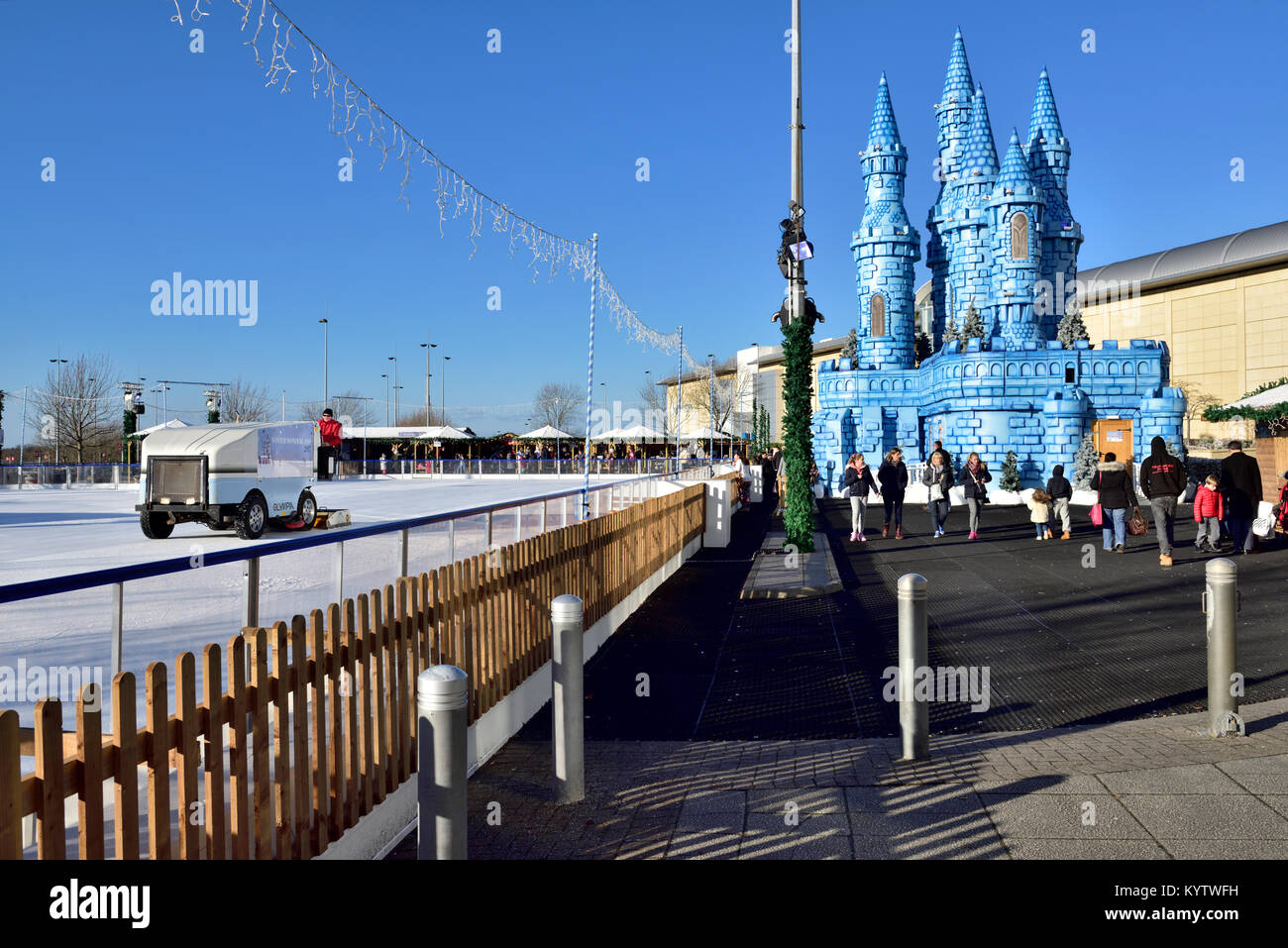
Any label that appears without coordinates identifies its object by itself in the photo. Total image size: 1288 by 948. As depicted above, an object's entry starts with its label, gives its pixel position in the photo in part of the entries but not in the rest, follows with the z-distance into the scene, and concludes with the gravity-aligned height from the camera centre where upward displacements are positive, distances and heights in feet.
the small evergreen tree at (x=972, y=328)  132.16 +14.64
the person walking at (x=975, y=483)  67.26 -2.55
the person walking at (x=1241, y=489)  50.06 -2.39
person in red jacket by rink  89.21 +1.47
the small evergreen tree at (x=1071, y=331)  125.80 +13.51
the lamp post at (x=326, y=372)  198.20 +15.89
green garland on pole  53.62 +0.83
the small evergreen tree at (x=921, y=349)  155.43 +14.33
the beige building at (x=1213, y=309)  199.93 +27.37
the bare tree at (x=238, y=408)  318.04 +14.59
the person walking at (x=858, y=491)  67.40 -2.93
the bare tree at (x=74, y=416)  233.14 +9.21
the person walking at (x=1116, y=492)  55.26 -2.65
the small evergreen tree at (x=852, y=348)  152.41 +14.37
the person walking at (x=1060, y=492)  65.21 -3.10
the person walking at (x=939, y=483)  68.95 -2.57
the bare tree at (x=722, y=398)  306.76 +14.86
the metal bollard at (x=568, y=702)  16.48 -4.01
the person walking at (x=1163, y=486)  49.85 -2.19
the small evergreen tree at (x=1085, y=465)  113.19 -2.41
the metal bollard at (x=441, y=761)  11.12 -3.32
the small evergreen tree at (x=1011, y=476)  115.65 -3.61
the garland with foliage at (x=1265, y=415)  79.68 +2.37
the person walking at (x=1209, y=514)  53.06 -3.70
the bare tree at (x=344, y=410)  430.61 +18.63
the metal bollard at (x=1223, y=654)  19.39 -3.94
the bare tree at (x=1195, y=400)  208.44 +8.25
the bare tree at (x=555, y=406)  427.74 +17.98
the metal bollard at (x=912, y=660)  18.43 -3.83
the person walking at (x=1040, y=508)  64.23 -3.97
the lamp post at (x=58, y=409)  231.48 +10.66
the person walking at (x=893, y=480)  68.69 -2.32
